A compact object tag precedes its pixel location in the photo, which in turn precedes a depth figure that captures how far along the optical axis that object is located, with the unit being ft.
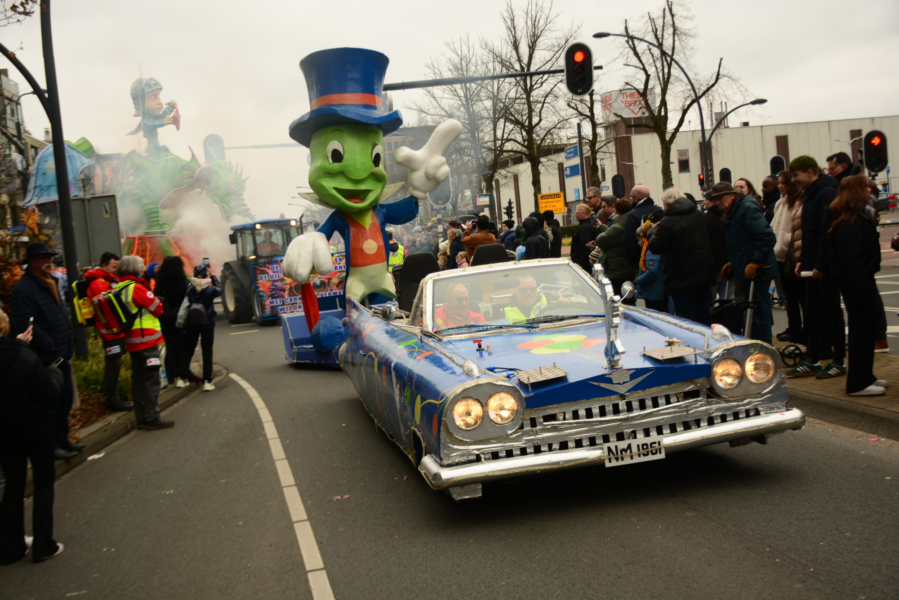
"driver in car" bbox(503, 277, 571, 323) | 18.48
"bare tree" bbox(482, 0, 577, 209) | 116.88
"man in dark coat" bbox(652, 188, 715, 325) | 23.84
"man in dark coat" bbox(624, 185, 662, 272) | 29.01
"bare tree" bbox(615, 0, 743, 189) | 122.62
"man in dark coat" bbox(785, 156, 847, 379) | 21.44
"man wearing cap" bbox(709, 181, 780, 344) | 23.53
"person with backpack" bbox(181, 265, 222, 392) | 32.73
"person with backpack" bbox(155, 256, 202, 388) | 32.50
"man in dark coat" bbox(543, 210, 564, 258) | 44.73
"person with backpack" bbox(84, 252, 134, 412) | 27.17
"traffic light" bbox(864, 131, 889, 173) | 42.68
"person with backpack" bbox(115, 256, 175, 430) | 25.95
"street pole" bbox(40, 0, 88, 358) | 32.96
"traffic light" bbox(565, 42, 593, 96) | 48.06
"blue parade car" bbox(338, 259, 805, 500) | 12.99
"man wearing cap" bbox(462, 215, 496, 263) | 37.93
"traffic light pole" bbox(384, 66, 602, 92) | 51.03
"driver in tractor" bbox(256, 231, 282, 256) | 63.67
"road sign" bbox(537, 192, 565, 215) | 91.97
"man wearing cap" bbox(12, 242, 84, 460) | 20.40
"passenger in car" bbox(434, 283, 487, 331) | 18.21
